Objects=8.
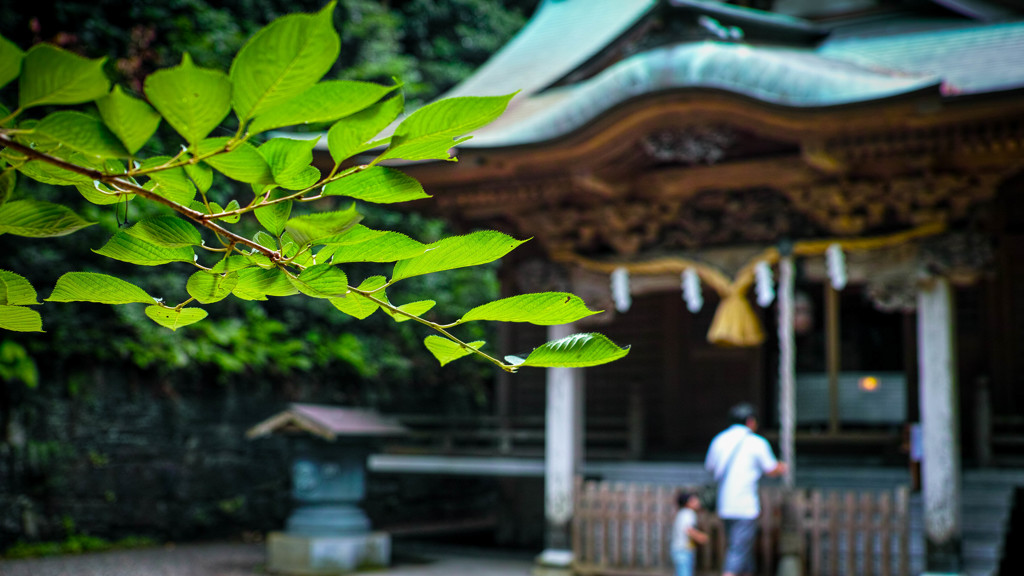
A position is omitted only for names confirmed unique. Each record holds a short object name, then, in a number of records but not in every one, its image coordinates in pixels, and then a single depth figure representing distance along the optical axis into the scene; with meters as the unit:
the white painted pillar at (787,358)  7.58
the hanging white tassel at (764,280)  8.03
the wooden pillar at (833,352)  9.97
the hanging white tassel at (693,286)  8.41
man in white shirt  7.00
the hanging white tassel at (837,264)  7.73
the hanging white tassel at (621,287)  8.70
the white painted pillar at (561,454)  8.45
